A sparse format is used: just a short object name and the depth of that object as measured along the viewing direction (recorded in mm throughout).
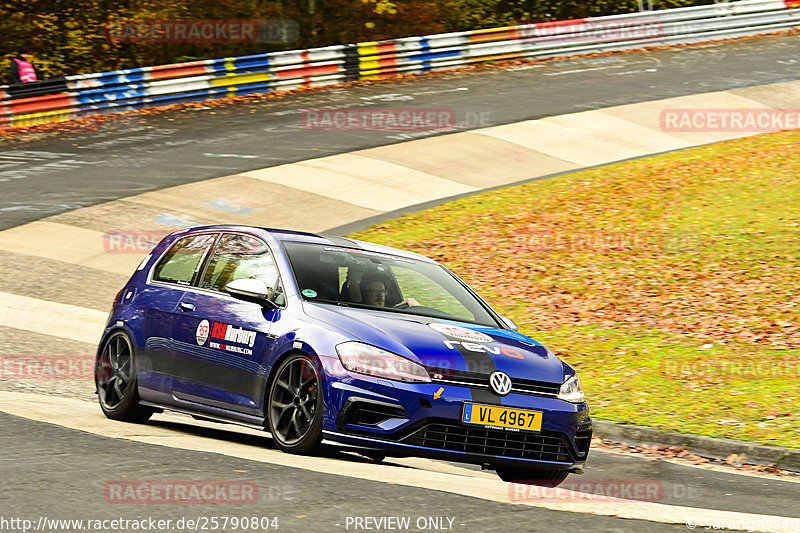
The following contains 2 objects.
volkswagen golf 14500
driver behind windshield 16594
